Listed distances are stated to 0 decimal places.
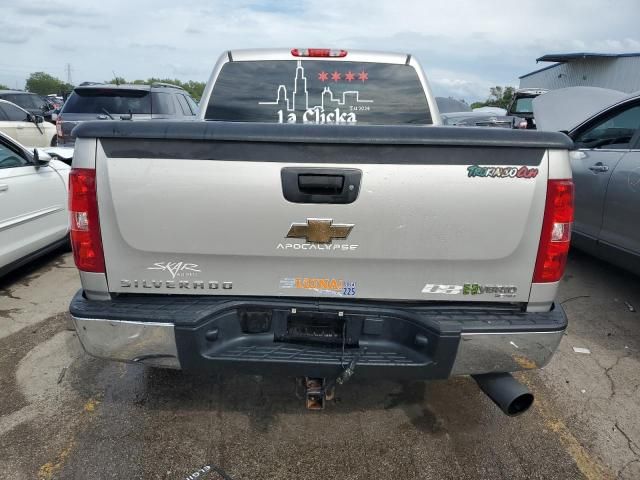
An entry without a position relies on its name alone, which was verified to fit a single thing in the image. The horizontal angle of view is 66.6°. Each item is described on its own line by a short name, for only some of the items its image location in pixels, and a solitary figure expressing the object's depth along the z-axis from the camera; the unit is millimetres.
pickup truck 2080
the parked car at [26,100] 15664
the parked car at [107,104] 8102
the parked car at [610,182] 4129
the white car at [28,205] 4434
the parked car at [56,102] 25945
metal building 27656
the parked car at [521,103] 16277
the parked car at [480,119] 13141
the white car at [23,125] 11023
